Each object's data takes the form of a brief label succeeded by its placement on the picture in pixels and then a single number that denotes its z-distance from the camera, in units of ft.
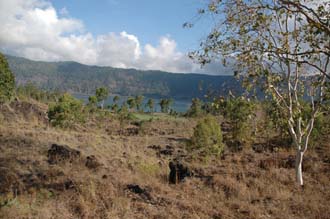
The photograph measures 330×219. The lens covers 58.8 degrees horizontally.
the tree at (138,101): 320.00
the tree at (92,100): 225.60
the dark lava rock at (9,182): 22.58
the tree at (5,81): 102.06
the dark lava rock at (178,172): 25.44
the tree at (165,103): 339.42
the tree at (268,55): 14.35
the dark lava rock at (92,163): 28.50
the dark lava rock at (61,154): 30.17
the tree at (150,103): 326.94
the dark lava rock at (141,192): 19.83
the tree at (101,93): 247.70
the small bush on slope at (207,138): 52.85
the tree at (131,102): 298.68
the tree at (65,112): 104.15
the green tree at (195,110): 252.26
